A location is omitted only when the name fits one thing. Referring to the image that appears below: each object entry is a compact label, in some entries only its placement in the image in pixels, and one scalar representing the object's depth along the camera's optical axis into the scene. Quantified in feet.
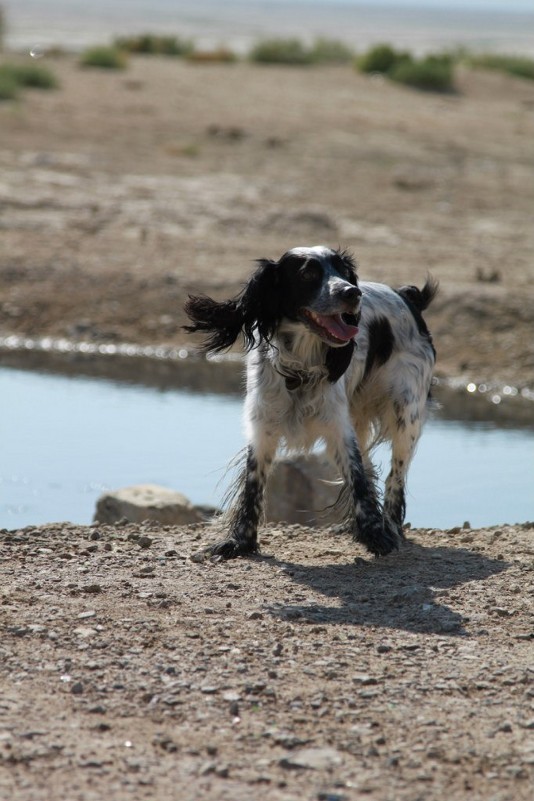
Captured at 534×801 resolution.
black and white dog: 46.85
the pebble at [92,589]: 42.19
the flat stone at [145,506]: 55.57
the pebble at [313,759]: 30.48
